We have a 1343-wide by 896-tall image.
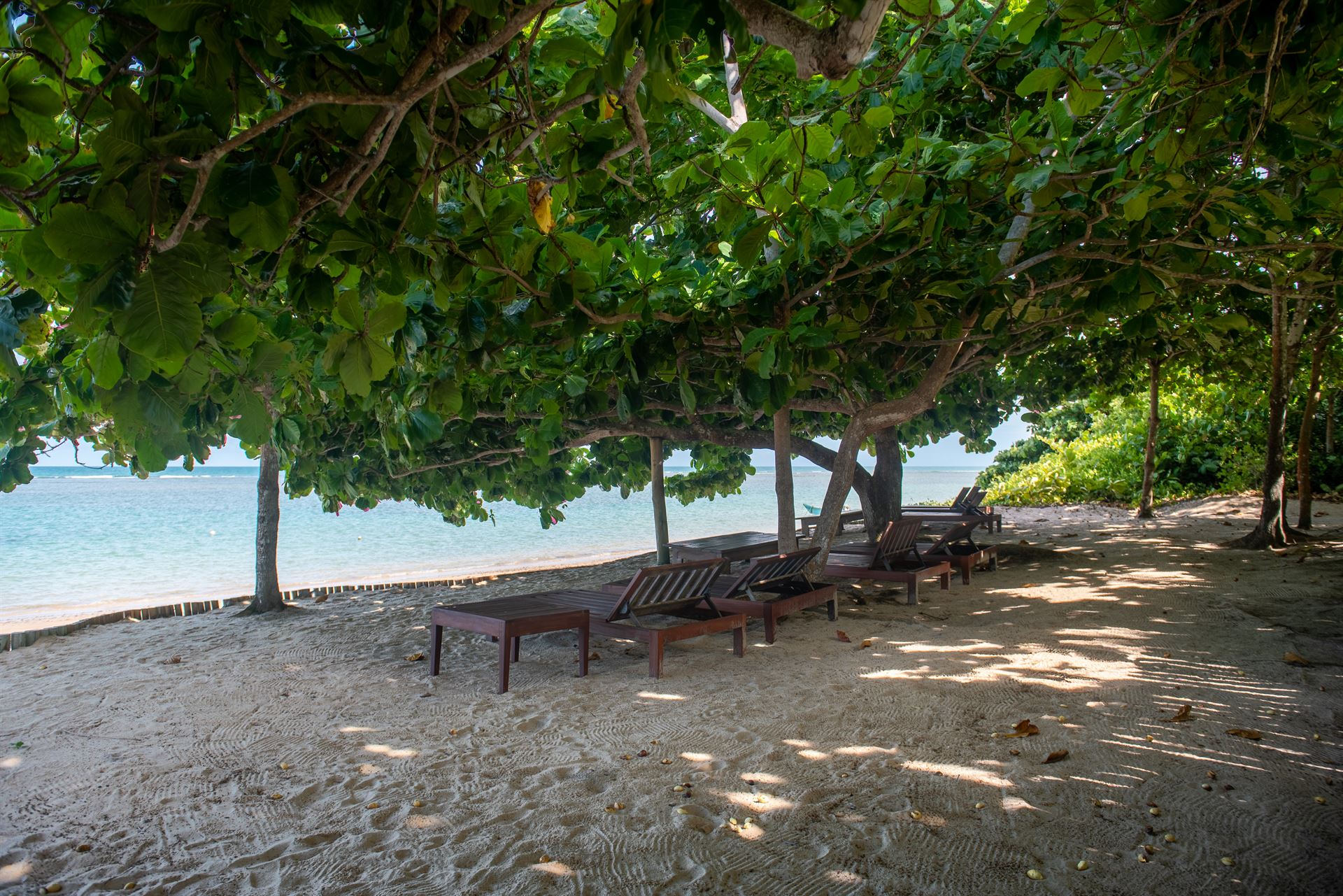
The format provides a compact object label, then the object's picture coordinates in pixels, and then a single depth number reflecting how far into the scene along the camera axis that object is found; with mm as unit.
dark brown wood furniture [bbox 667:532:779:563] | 9141
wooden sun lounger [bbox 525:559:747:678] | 5430
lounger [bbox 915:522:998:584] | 8562
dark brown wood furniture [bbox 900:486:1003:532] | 11219
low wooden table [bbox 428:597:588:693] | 5129
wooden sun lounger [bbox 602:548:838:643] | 6164
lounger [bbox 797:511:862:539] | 13227
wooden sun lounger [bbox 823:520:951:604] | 7426
